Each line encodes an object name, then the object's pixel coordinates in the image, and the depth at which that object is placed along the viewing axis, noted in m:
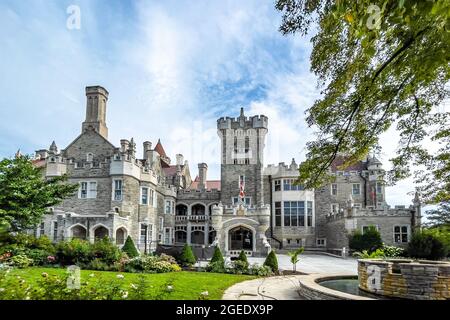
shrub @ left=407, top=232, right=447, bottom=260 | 21.78
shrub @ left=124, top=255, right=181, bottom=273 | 14.08
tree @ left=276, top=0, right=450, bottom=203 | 5.81
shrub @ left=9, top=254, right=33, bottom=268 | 12.98
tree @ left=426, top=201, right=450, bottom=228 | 28.58
